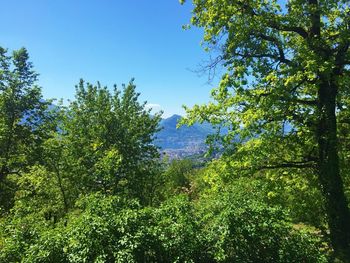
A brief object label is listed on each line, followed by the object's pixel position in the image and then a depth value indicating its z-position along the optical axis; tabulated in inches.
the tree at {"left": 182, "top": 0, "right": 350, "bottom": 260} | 506.9
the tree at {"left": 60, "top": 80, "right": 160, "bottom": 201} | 899.4
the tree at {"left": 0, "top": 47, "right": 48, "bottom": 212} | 1126.4
